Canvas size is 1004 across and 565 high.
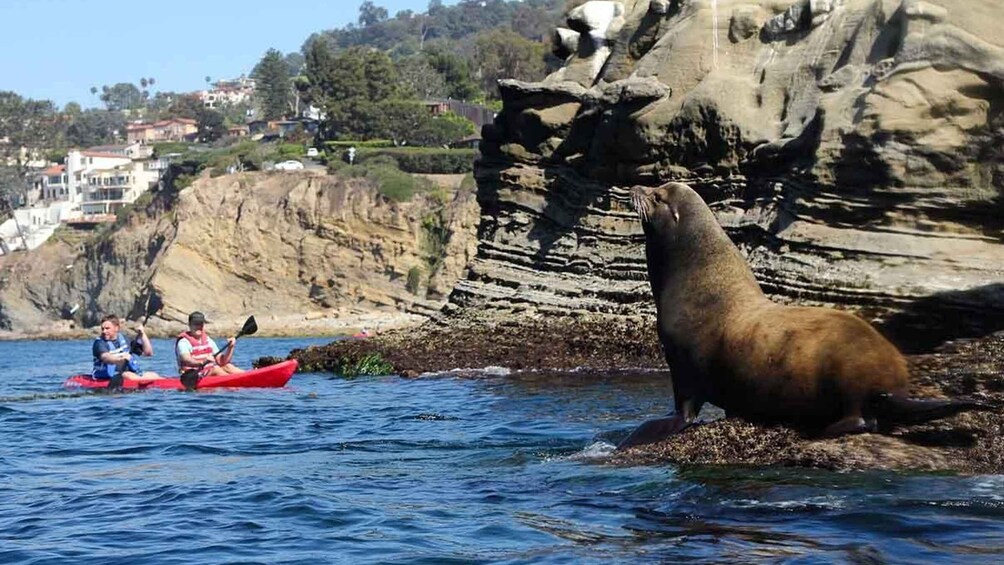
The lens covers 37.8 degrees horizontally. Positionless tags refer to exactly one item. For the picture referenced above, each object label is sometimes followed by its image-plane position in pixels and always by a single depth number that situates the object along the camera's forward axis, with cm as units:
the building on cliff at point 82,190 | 11681
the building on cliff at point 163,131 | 16288
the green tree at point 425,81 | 11644
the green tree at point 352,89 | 9669
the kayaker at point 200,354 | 1961
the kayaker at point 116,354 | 2019
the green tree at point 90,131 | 17425
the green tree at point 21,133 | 13212
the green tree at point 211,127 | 13788
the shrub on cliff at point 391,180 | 7194
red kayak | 1962
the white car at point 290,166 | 7972
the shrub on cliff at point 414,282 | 6840
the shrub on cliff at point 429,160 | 8338
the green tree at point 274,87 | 14225
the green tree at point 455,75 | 11738
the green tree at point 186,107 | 17375
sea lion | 811
